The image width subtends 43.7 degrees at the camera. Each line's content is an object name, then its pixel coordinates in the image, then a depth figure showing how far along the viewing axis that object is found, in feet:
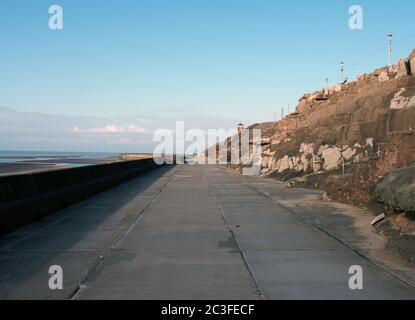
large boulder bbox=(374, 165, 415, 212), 35.53
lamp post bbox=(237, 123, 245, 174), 351.25
